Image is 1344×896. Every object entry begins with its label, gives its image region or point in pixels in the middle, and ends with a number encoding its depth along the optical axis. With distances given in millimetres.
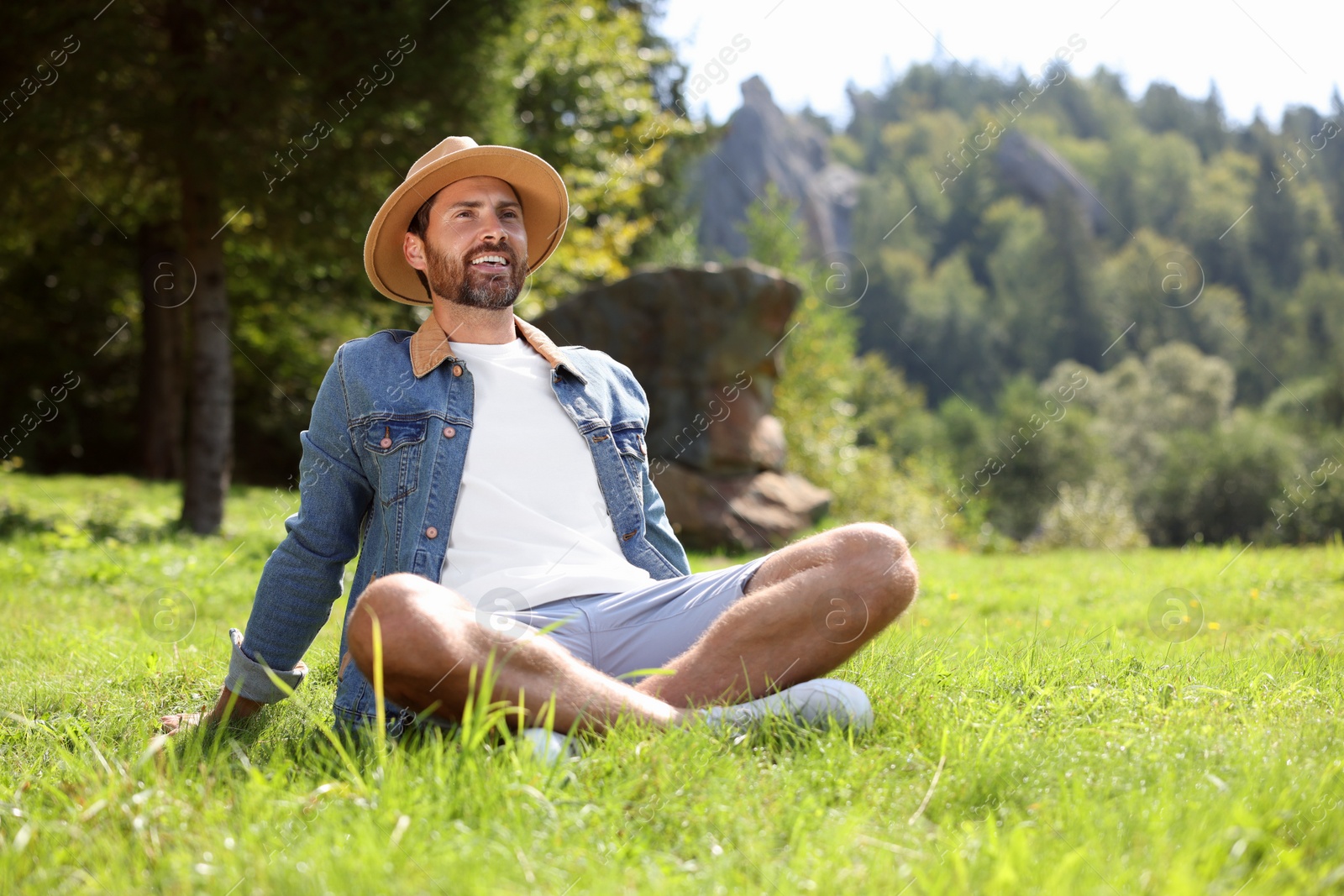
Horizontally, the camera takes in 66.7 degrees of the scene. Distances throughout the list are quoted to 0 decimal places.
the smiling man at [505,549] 2189
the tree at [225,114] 7488
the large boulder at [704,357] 9578
